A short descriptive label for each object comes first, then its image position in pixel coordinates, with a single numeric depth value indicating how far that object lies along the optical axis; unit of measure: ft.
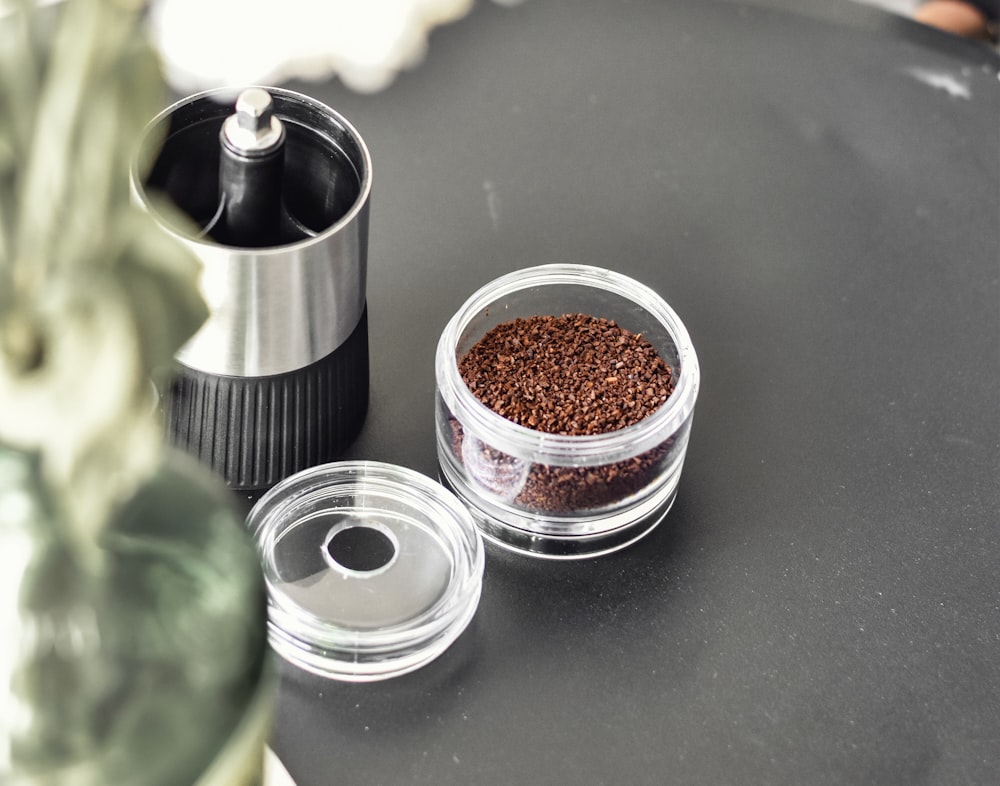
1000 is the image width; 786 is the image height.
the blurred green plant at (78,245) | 0.85
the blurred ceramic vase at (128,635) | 1.05
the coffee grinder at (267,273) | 1.91
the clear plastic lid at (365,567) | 1.92
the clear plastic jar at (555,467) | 2.03
